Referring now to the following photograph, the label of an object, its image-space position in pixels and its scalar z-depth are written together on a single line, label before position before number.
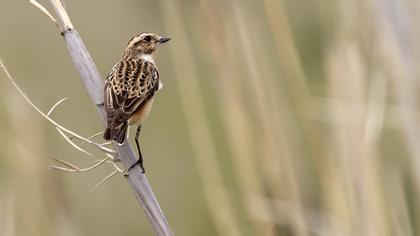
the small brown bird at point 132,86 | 6.61
